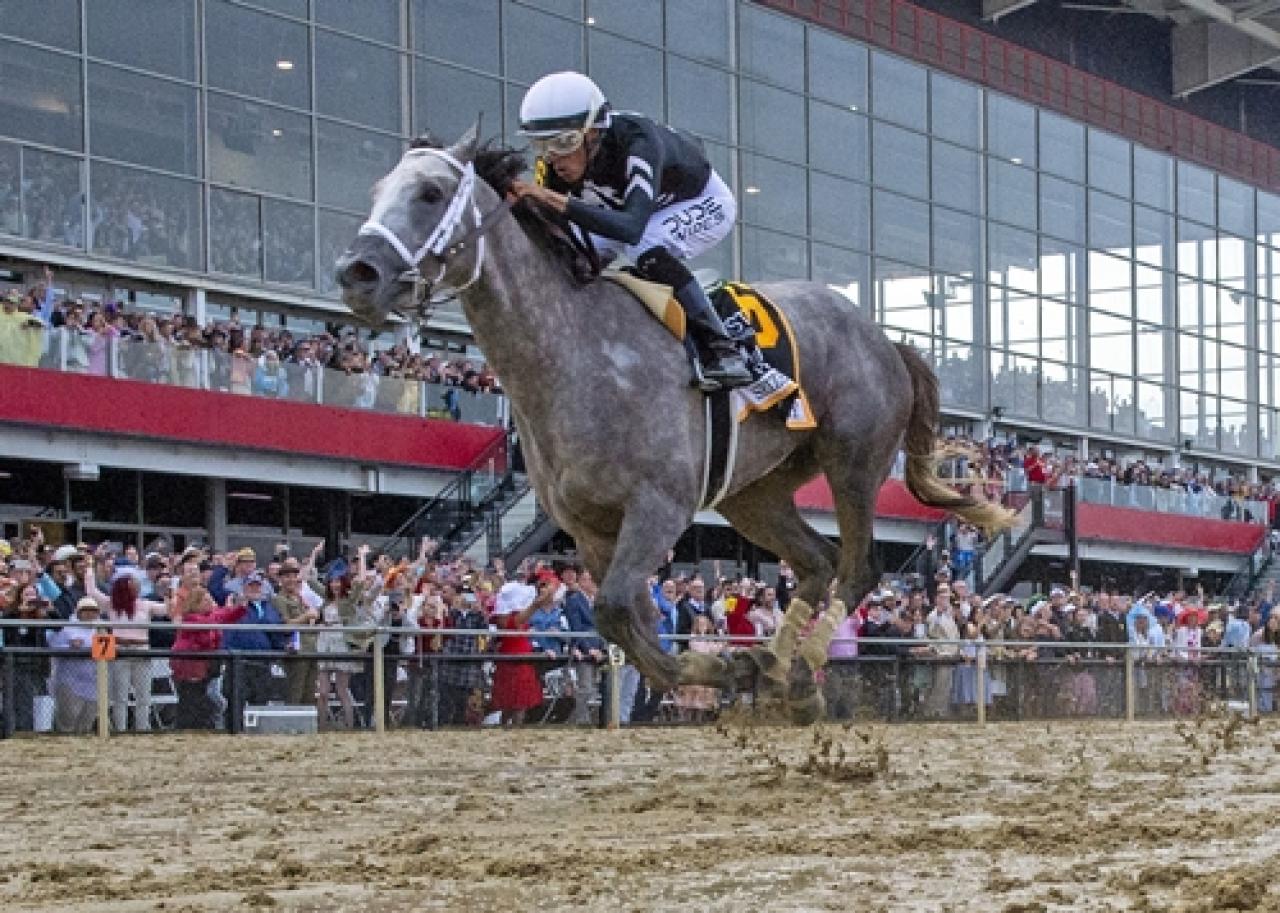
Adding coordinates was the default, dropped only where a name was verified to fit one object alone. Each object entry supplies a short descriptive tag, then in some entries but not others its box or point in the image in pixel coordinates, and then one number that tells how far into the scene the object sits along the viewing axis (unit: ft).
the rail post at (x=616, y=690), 55.88
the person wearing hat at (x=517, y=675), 54.08
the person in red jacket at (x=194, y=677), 48.32
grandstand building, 86.43
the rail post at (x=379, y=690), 51.19
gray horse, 26.73
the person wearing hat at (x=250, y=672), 49.11
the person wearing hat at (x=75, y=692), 46.47
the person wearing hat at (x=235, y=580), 54.80
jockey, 28.35
